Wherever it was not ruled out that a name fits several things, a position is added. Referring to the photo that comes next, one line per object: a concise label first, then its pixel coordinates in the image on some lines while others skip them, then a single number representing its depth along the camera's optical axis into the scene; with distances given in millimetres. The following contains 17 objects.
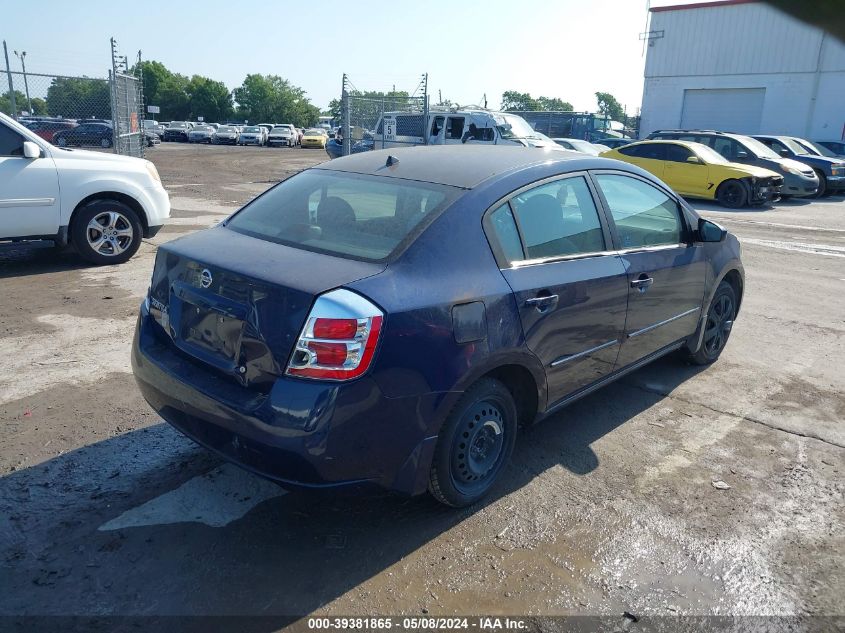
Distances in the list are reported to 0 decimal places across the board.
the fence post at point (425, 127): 18553
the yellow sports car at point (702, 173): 15703
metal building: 31891
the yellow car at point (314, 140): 48344
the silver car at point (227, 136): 50062
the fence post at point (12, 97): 12296
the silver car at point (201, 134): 51469
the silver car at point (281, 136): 48812
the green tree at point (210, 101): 94000
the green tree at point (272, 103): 92500
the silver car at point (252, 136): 48719
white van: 17812
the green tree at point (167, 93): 94750
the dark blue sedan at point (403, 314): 2721
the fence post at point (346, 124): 18130
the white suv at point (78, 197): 7012
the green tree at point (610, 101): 113612
